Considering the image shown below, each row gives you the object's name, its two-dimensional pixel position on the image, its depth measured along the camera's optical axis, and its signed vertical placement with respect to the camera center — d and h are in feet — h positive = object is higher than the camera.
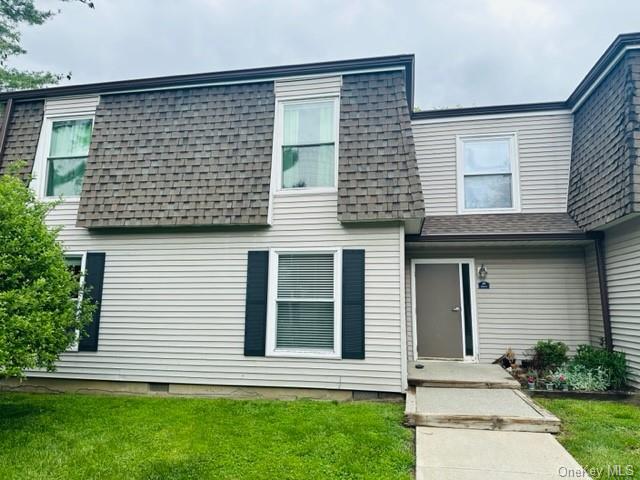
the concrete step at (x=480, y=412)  12.62 -3.92
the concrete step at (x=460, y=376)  17.06 -3.57
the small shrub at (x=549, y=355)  20.17 -2.82
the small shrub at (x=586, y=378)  17.21 -3.48
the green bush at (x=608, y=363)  17.34 -2.85
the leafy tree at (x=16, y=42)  35.37 +25.33
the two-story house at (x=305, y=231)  17.17 +3.40
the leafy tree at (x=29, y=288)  12.44 +0.17
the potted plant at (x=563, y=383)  17.49 -3.73
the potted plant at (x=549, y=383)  17.62 -3.78
